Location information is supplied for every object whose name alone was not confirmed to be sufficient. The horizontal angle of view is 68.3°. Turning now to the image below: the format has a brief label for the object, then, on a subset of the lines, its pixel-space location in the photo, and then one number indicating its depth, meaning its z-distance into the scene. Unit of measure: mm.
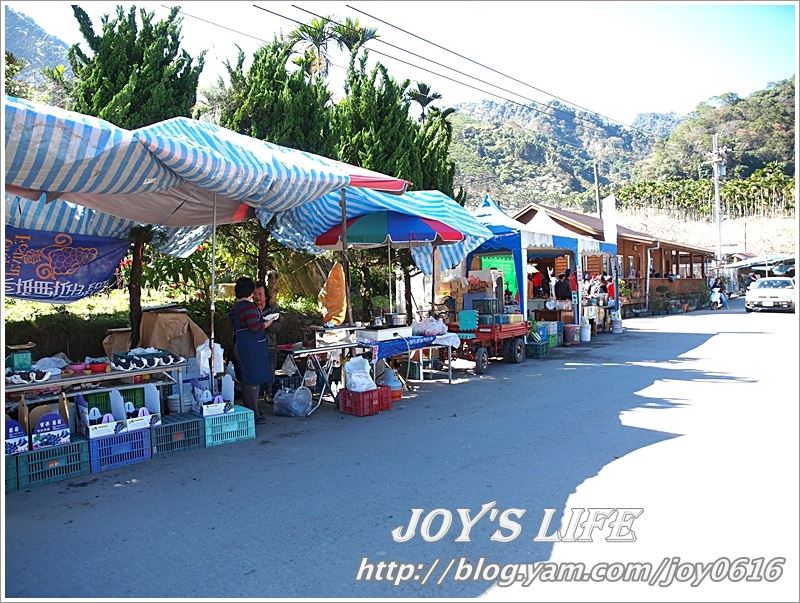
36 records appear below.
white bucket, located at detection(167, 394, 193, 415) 6804
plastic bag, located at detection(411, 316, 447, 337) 9820
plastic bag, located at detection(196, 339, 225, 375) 7117
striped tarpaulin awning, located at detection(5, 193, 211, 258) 7496
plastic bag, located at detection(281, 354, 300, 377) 8466
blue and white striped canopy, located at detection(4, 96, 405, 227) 4629
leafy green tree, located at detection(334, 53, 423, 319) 12250
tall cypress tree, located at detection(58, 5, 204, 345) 7918
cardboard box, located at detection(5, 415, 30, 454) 5168
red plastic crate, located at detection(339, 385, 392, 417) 7738
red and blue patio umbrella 9797
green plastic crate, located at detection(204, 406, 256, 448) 6508
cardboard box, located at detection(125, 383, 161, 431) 5945
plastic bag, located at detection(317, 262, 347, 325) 9148
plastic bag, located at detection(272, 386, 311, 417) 7762
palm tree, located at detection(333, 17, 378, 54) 24470
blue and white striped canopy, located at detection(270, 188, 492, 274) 9688
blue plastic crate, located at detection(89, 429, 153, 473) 5652
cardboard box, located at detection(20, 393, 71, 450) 5363
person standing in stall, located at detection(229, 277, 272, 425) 7359
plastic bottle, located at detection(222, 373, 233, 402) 7047
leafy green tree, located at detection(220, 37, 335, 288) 9961
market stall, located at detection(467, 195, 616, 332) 12891
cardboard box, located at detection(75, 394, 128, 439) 5645
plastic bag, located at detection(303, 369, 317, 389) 8430
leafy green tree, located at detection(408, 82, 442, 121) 28781
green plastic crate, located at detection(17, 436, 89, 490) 5230
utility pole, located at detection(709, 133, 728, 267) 37875
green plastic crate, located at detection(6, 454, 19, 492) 5141
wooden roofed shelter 26734
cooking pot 9367
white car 25031
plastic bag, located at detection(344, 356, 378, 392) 7806
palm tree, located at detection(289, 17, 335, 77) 26208
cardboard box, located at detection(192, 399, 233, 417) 6516
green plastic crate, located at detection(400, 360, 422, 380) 10625
